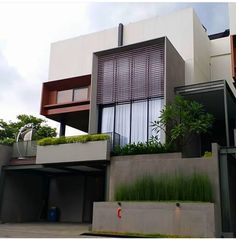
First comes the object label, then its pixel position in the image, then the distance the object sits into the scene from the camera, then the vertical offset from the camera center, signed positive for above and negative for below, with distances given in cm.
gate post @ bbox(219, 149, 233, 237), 1057 -4
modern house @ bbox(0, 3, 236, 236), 1356 +495
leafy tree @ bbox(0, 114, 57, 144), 2763 +590
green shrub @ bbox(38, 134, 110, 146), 1351 +244
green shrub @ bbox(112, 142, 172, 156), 1275 +192
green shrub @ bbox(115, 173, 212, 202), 1090 +12
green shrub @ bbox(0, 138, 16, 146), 2650 +439
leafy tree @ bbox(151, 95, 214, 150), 1312 +334
